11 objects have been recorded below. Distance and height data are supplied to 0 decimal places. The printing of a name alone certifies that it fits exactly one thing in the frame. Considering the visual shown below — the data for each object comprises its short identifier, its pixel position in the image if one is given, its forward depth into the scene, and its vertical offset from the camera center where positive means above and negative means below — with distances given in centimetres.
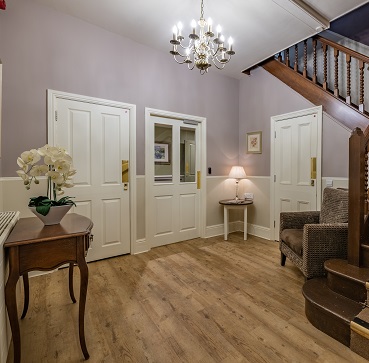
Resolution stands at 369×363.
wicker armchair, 205 -58
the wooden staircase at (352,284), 147 -85
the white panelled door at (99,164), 270 +18
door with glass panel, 335 -3
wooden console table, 120 -43
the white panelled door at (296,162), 326 +25
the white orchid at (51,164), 141 +9
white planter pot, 147 -25
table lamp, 402 +9
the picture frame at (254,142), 397 +66
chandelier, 204 +127
